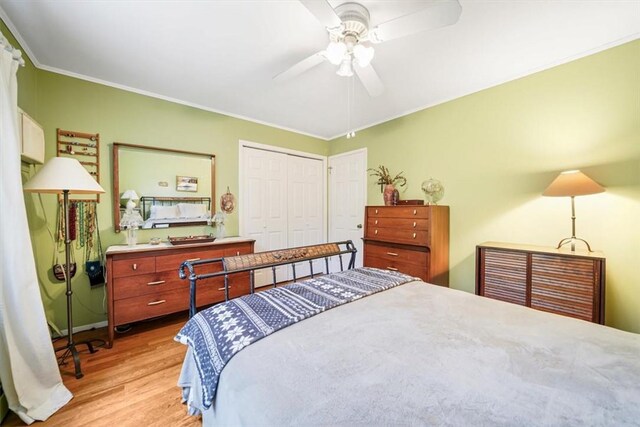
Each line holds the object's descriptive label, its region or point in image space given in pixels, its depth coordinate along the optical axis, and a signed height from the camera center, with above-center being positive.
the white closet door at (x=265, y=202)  3.62 +0.14
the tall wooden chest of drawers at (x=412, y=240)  2.67 -0.34
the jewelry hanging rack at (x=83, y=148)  2.39 +0.61
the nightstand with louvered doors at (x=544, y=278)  1.81 -0.54
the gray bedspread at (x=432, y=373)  0.68 -0.54
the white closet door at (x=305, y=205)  4.10 +0.10
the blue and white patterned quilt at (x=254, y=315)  0.99 -0.51
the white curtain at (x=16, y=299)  1.44 -0.53
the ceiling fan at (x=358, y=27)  1.26 +1.03
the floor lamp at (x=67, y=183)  1.74 +0.19
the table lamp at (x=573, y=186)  1.87 +0.20
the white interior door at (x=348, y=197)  3.96 +0.23
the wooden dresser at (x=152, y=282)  2.25 -0.70
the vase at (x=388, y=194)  3.26 +0.22
